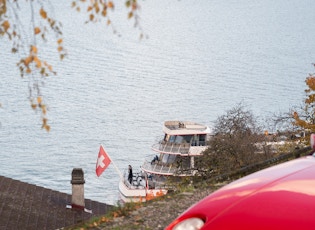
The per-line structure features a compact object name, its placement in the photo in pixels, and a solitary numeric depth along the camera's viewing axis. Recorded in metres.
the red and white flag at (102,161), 46.94
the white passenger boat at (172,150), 62.91
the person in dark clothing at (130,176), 60.53
